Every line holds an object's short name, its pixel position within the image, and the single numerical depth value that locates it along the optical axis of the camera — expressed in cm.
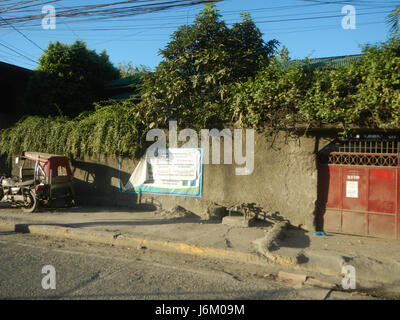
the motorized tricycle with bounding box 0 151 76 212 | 958
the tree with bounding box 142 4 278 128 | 870
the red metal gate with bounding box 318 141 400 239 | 679
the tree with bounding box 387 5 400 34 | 691
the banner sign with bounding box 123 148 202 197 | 887
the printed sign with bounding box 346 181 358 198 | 712
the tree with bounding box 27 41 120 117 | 1436
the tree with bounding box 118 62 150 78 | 3672
